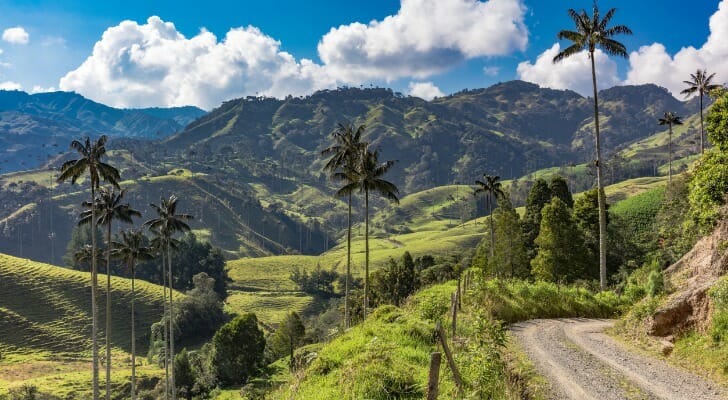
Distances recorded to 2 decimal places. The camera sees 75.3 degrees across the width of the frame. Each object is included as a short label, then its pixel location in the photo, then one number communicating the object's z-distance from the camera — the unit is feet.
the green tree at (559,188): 241.96
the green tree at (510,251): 220.90
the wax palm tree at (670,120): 265.34
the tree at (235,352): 289.53
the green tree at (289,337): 314.35
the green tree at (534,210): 240.94
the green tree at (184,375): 271.28
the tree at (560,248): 181.37
